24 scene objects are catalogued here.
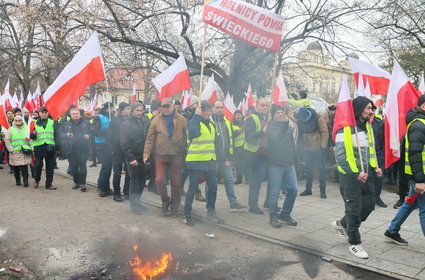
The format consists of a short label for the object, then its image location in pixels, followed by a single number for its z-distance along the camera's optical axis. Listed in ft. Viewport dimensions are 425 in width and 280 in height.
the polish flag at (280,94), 22.86
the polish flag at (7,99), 41.82
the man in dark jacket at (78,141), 28.50
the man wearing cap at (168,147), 20.76
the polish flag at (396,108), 15.74
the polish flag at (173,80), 23.57
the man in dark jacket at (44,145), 29.04
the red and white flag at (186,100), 39.75
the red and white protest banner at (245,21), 20.70
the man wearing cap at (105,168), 26.40
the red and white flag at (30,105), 46.98
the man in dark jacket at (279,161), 18.84
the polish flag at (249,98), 38.59
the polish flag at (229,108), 29.04
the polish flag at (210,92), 27.91
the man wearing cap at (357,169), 14.56
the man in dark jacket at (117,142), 25.49
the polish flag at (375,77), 22.88
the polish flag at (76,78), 20.24
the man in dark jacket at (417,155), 14.05
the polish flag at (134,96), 37.41
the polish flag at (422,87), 24.21
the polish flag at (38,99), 48.24
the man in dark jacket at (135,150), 22.63
